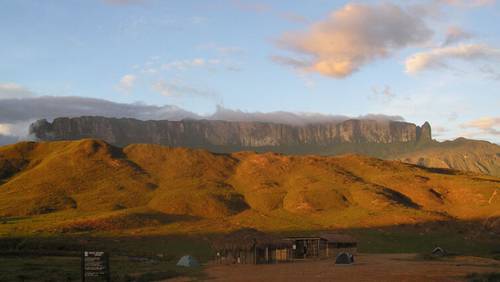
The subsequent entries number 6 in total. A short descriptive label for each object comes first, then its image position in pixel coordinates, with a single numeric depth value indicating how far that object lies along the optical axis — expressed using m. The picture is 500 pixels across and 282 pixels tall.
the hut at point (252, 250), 61.50
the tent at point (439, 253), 64.62
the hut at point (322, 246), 68.31
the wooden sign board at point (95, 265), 25.73
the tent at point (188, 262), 52.28
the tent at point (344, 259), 55.38
